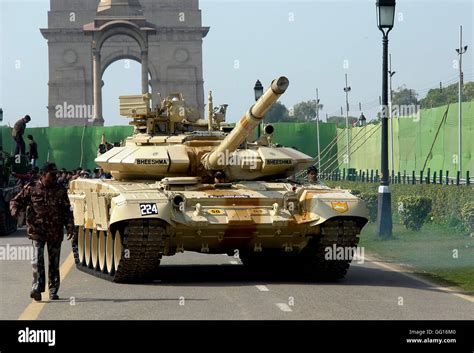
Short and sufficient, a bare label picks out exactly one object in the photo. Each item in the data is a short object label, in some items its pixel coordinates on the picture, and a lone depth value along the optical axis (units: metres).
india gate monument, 94.69
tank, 18.73
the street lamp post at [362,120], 60.92
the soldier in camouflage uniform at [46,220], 16.86
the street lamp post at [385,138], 27.31
